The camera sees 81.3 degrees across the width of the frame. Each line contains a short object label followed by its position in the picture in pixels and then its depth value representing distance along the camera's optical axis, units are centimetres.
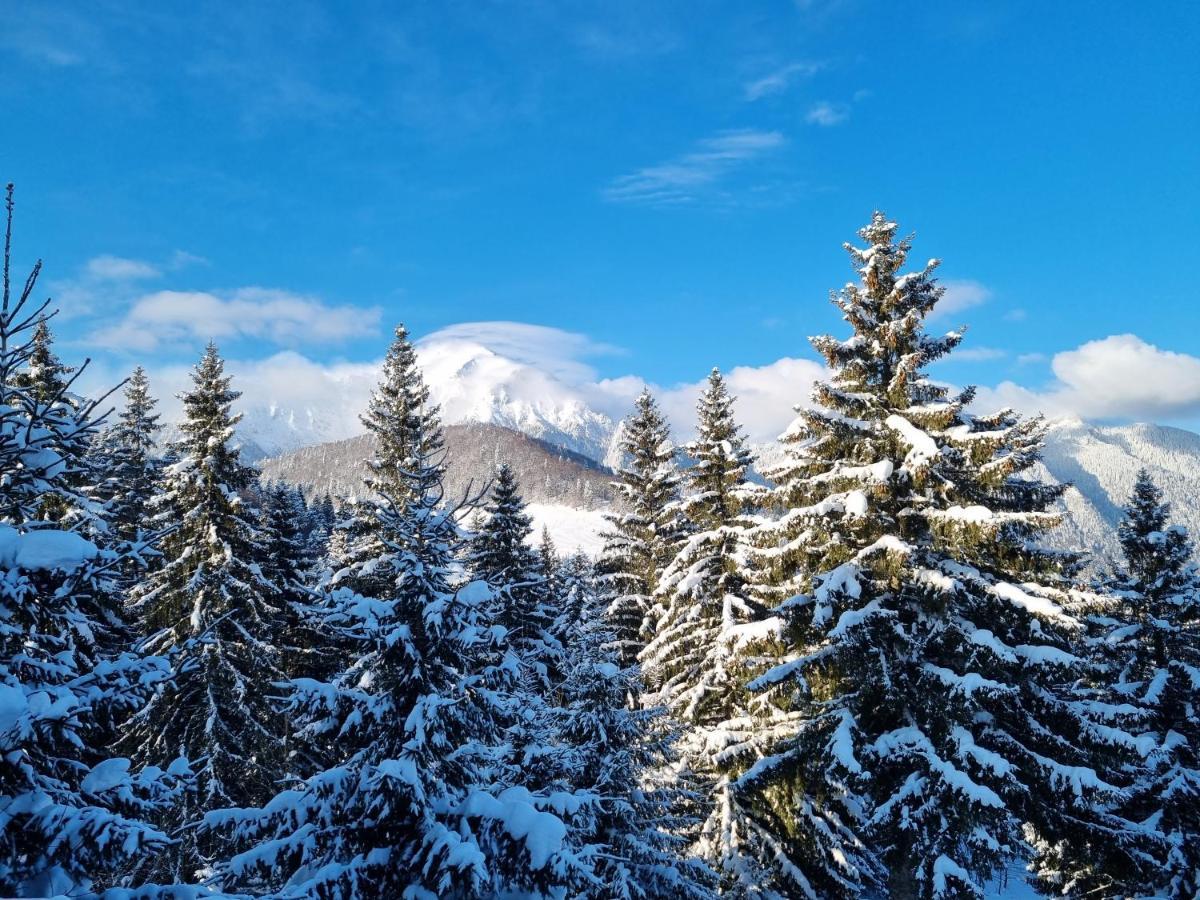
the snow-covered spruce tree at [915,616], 1170
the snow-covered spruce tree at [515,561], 2500
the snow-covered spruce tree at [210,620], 1902
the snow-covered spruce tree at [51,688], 475
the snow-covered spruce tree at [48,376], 1547
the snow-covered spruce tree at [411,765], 690
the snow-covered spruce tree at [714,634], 1644
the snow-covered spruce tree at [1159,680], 1544
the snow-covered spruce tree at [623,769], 1177
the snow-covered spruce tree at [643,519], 2466
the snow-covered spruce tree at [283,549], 2333
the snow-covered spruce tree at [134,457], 2756
